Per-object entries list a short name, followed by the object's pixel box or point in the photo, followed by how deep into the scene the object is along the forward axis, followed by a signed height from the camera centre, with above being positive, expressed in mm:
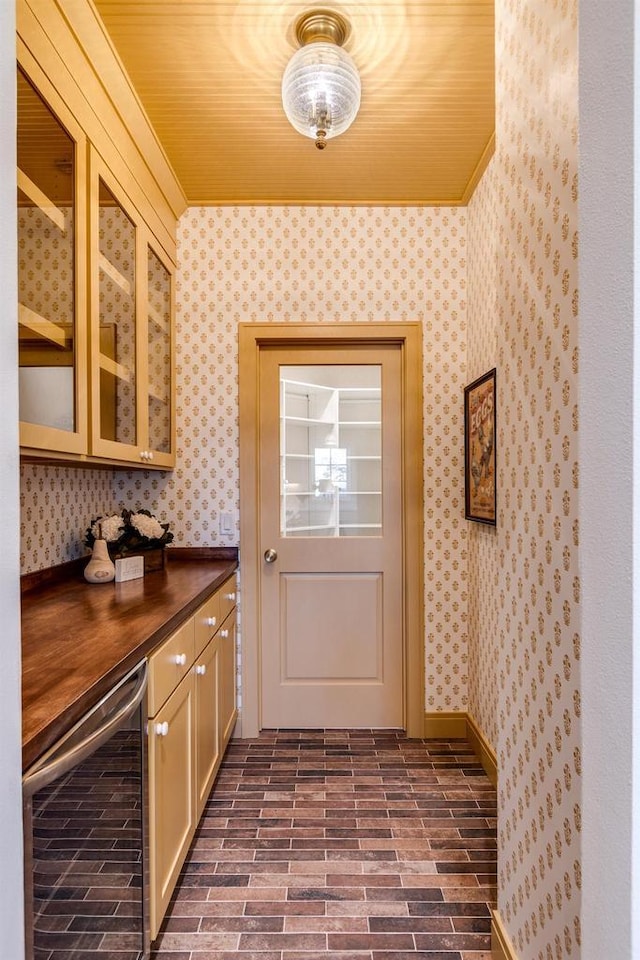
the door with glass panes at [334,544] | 2787 -344
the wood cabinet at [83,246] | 1308 +732
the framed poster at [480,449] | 2213 +141
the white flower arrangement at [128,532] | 2221 -226
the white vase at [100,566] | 2092 -350
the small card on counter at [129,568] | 2131 -369
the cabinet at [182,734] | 1367 -821
